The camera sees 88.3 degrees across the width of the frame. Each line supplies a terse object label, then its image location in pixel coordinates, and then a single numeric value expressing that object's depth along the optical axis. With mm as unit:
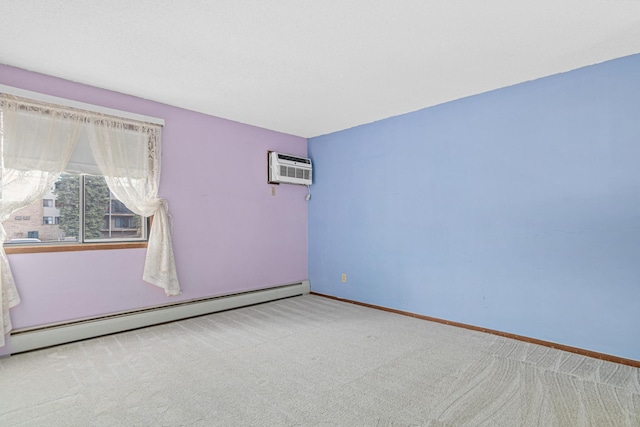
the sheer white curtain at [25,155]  2820
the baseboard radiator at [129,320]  2940
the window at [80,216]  3146
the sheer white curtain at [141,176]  3373
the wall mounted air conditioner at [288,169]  4820
